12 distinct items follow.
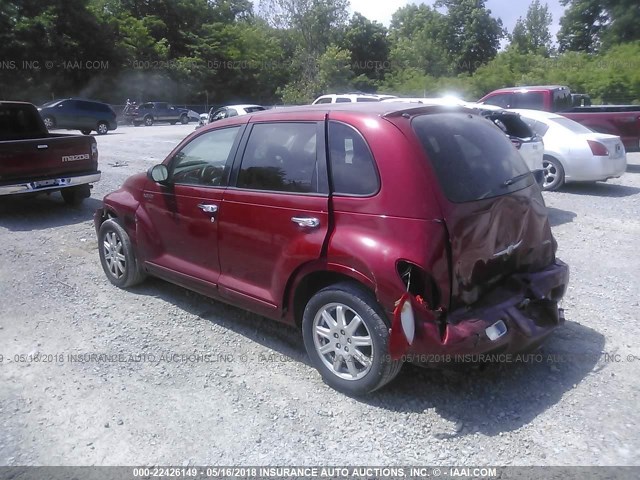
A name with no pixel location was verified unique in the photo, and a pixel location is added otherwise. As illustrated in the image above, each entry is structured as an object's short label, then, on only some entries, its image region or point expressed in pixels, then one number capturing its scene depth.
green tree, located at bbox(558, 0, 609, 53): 45.44
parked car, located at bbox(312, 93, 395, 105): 17.38
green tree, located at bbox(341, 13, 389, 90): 49.72
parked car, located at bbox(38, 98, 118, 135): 27.09
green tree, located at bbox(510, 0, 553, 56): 73.77
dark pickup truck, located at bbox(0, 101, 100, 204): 8.14
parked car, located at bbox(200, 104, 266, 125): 20.88
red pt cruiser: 3.29
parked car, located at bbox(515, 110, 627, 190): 9.97
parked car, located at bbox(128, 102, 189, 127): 36.84
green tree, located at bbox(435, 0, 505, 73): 58.72
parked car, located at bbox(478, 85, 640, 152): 13.23
